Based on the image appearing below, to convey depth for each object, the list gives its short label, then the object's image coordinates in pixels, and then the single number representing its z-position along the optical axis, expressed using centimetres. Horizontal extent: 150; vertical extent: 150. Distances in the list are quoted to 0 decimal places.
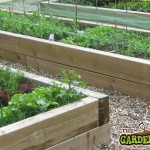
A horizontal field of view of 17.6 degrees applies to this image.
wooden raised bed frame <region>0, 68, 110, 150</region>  328
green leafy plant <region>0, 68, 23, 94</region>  417
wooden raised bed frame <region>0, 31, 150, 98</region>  482
